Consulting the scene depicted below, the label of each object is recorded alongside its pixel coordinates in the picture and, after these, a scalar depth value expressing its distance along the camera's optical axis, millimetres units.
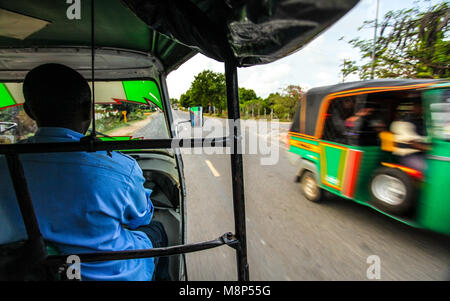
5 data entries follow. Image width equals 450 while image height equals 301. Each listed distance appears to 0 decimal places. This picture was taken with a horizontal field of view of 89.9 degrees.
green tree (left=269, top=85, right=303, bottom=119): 23000
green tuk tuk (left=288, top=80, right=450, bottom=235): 2602
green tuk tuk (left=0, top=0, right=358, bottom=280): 712
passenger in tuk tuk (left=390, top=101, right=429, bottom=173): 3054
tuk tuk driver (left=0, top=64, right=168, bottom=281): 929
